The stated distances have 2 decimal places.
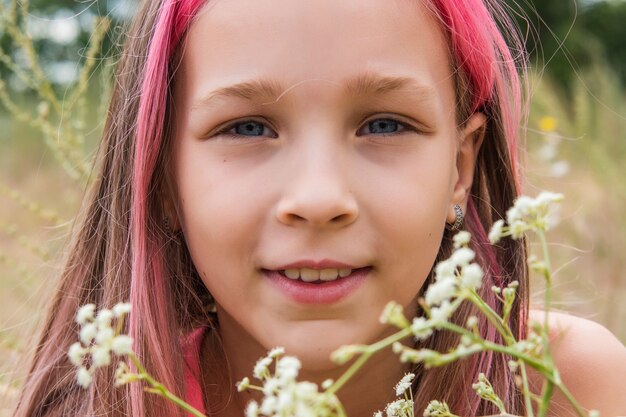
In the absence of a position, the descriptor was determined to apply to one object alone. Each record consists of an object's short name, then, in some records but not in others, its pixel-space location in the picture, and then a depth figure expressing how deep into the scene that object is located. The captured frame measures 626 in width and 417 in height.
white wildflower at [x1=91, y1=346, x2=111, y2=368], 0.33
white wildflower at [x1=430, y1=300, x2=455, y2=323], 0.30
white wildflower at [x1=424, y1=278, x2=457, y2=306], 0.30
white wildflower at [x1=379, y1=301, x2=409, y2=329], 0.32
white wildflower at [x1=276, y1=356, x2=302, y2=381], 0.30
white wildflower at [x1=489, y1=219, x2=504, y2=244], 0.34
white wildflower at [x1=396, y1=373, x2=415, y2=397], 0.44
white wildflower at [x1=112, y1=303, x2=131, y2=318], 0.35
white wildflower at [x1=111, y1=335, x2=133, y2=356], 0.33
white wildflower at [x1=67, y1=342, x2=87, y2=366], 0.35
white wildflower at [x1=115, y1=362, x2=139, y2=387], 0.34
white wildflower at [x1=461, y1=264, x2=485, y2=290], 0.32
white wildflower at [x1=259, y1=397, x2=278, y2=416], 0.30
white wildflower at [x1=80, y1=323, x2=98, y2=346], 0.35
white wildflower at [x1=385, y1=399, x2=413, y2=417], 0.43
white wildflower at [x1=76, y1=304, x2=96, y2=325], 0.36
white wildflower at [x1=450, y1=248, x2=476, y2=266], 0.33
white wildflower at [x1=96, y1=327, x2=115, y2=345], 0.33
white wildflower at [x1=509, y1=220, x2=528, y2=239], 0.34
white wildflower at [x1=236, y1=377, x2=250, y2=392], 0.36
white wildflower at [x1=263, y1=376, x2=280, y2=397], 0.33
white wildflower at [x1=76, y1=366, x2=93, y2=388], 0.35
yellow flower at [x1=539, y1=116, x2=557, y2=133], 1.08
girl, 0.52
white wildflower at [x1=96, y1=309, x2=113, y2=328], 0.34
